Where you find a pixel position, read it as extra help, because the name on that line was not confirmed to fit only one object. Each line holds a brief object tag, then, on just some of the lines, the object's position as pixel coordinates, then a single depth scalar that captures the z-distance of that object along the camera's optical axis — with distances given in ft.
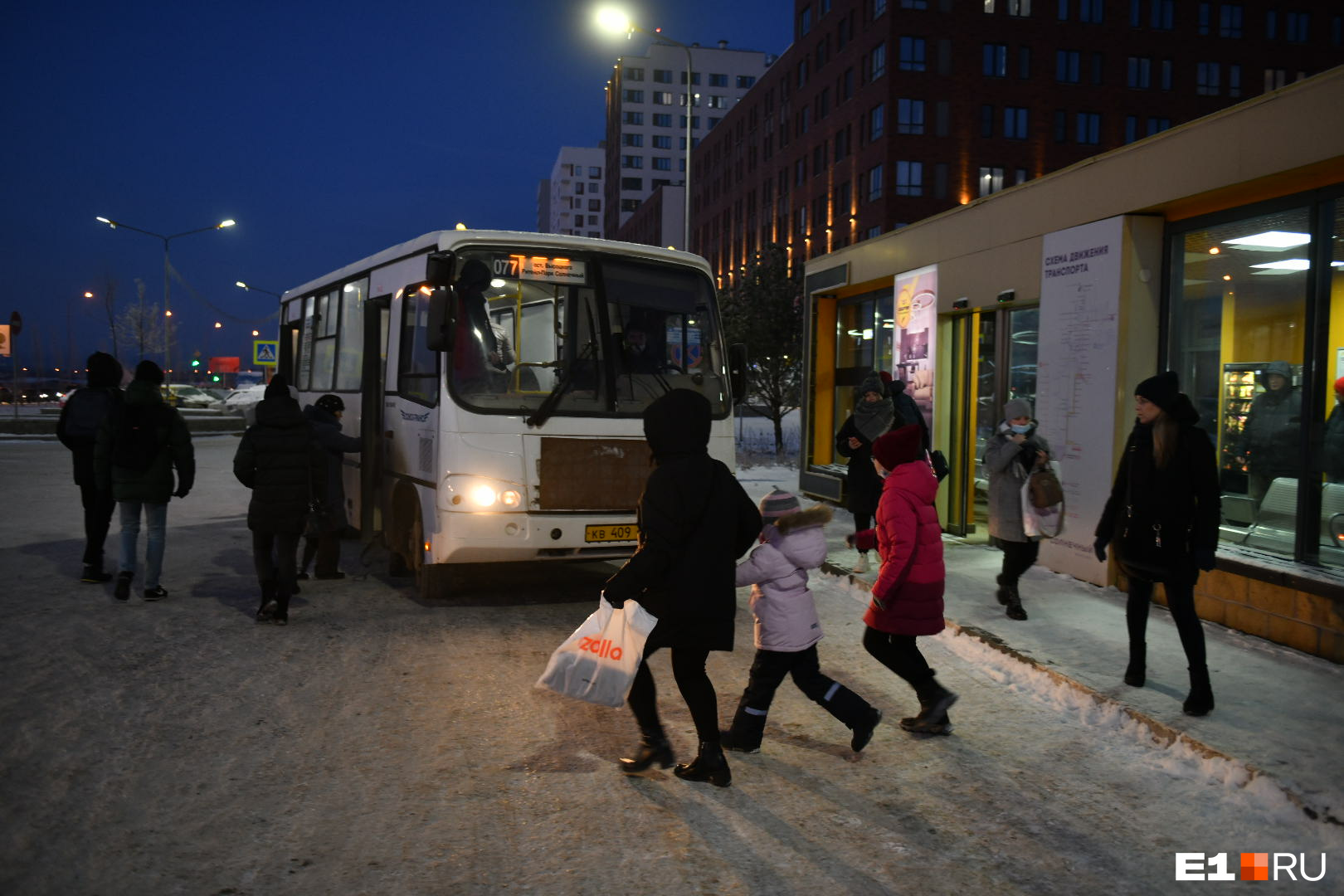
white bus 25.77
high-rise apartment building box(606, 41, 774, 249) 388.57
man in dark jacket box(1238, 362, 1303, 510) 25.46
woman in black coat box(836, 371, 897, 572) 31.22
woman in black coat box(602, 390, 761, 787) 13.96
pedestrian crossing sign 102.40
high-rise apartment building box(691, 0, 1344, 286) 171.12
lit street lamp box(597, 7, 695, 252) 62.95
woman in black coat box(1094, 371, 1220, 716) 18.29
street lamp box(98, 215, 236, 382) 124.67
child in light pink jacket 15.52
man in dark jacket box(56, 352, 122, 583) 29.30
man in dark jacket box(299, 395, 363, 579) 30.30
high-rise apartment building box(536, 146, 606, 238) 473.26
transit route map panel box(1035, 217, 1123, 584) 30.27
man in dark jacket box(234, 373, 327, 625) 24.90
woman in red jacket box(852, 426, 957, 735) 16.60
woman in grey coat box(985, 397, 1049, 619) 26.21
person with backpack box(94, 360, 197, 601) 26.43
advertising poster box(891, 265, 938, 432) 42.47
